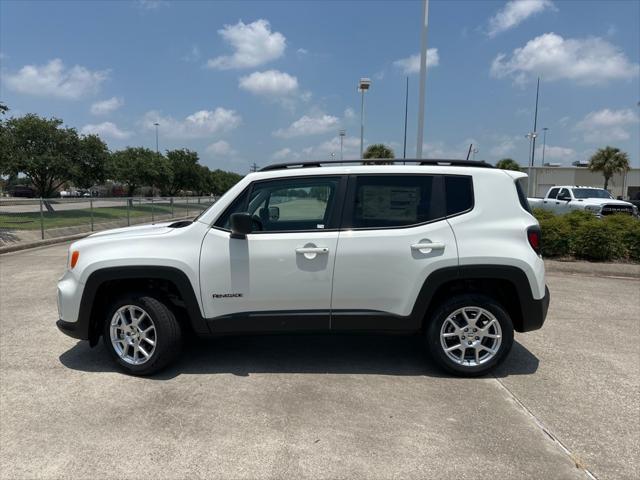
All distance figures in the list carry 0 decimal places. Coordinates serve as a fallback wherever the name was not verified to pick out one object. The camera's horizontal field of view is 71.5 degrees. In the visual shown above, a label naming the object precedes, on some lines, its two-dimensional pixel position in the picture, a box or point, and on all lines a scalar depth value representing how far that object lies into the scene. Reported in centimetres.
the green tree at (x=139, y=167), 3309
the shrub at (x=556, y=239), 923
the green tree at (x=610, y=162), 4716
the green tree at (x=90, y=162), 2234
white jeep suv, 381
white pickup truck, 1695
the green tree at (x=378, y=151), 5169
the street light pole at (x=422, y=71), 1184
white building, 5478
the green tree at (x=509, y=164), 5558
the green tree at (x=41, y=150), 2045
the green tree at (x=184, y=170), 3972
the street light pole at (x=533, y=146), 5709
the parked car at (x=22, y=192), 5376
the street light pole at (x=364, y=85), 2571
